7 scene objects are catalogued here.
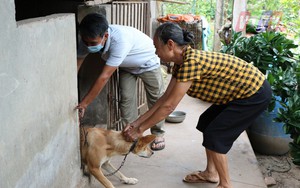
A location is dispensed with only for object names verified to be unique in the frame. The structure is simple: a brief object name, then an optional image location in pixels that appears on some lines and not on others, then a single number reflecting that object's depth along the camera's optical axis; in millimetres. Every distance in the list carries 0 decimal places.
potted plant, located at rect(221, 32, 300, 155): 5191
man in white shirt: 3318
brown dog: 3207
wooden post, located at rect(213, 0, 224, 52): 10787
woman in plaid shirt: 2834
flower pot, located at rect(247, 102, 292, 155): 5168
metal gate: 4543
